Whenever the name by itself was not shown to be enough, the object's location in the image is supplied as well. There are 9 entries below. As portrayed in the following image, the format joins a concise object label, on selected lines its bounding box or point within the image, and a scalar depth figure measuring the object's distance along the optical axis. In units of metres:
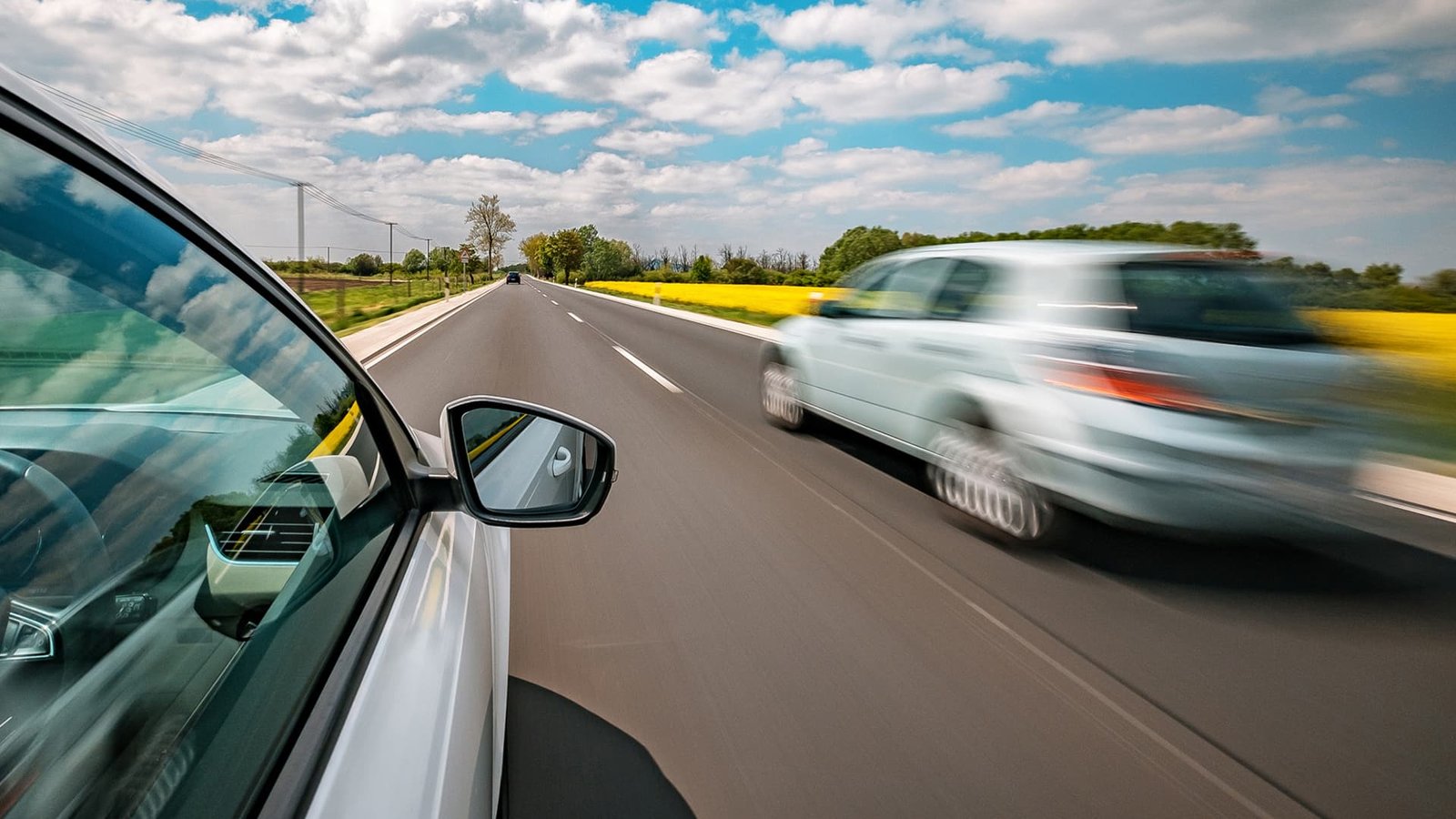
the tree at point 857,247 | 73.52
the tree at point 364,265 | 53.07
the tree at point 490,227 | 135.25
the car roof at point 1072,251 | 4.34
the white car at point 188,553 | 0.87
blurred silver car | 3.96
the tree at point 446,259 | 107.83
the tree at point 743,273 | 83.06
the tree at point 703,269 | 98.60
